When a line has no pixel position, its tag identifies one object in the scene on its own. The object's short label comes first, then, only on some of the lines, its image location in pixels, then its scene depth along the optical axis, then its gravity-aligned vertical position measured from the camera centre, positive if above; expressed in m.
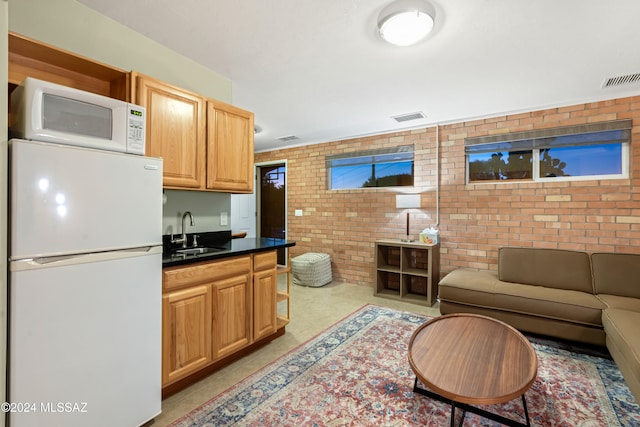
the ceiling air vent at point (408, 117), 3.74 +1.29
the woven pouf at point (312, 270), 4.57 -0.87
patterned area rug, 1.71 -1.18
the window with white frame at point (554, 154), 3.15 +0.73
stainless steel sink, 2.33 -0.30
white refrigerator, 1.22 -0.34
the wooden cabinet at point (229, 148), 2.42 +0.58
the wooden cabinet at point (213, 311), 1.88 -0.71
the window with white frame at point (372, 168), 4.44 +0.75
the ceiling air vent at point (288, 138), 4.89 +1.31
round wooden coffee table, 1.42 -0.83
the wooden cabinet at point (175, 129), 2.03 +0.63
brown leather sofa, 2.41 -0.74
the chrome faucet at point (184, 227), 2.44 -0.11
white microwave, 1.33 +0.49
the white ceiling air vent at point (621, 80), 2.63 +1.25
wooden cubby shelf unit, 3.82 -0.76
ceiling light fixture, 1.74 +1.21
